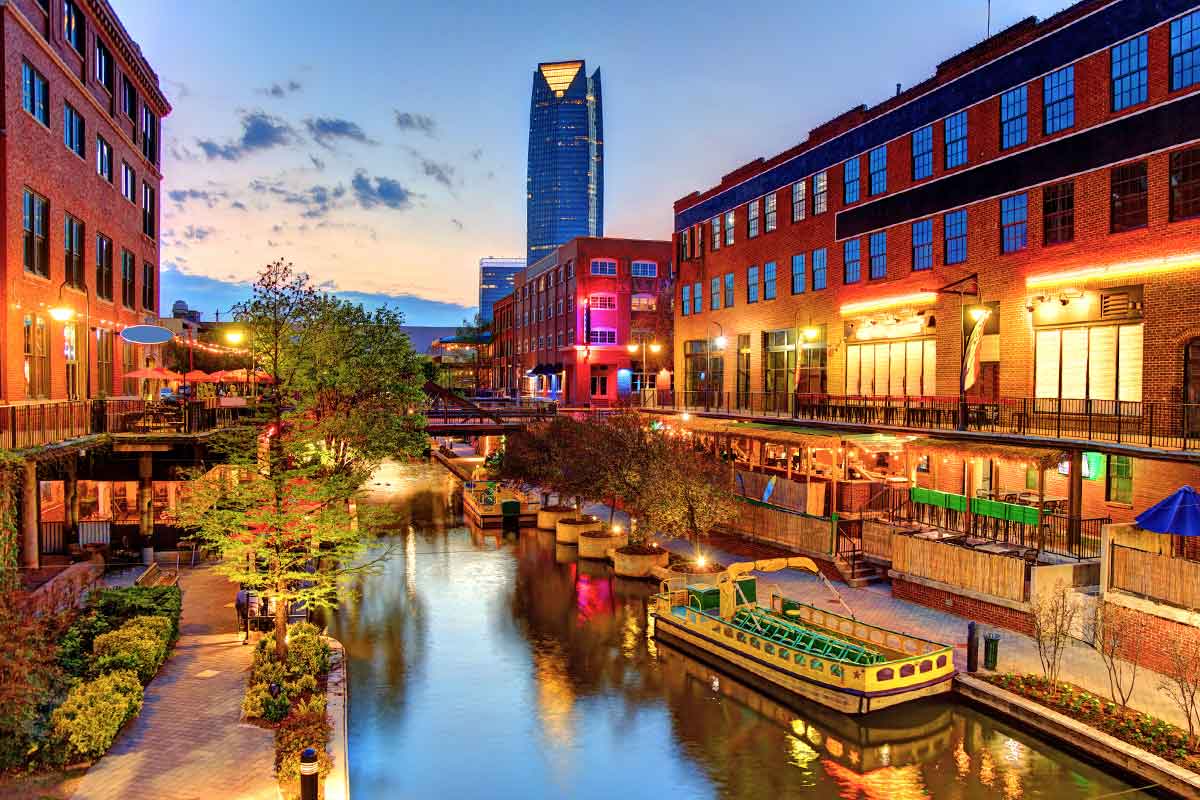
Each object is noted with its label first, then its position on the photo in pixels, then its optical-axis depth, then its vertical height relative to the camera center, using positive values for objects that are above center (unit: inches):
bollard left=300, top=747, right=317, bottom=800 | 446.6 -209.8
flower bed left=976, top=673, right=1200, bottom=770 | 593.6 -253.8
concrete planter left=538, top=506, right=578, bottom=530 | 1688.0 -256.5
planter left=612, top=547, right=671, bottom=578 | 1264.8 -265.2
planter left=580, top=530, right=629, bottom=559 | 1406.3 -261.9
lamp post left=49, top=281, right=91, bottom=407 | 1198.8 +66.6
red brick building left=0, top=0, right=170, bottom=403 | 984.3 +280.0
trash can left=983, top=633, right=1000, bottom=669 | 761.0 -239.3
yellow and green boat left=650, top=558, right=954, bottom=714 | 747.4 -254.6
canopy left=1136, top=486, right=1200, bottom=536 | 727.7 -110.2
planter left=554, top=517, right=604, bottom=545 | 1539.4 -257.9
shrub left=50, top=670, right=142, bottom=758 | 536.7 -218.2
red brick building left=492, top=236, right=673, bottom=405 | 3068.4 +273.8
